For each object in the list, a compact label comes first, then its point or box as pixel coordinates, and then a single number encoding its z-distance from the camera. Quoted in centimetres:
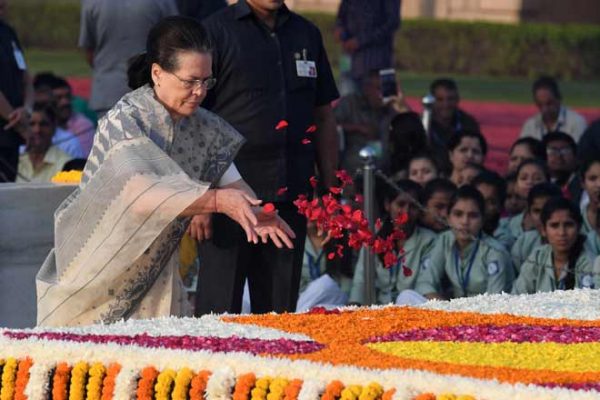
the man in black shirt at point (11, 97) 1555
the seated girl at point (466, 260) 1402
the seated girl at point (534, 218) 1471
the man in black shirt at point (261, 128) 1100
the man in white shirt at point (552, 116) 2034
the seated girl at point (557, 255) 1357
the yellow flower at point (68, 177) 1274
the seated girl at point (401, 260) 1386
